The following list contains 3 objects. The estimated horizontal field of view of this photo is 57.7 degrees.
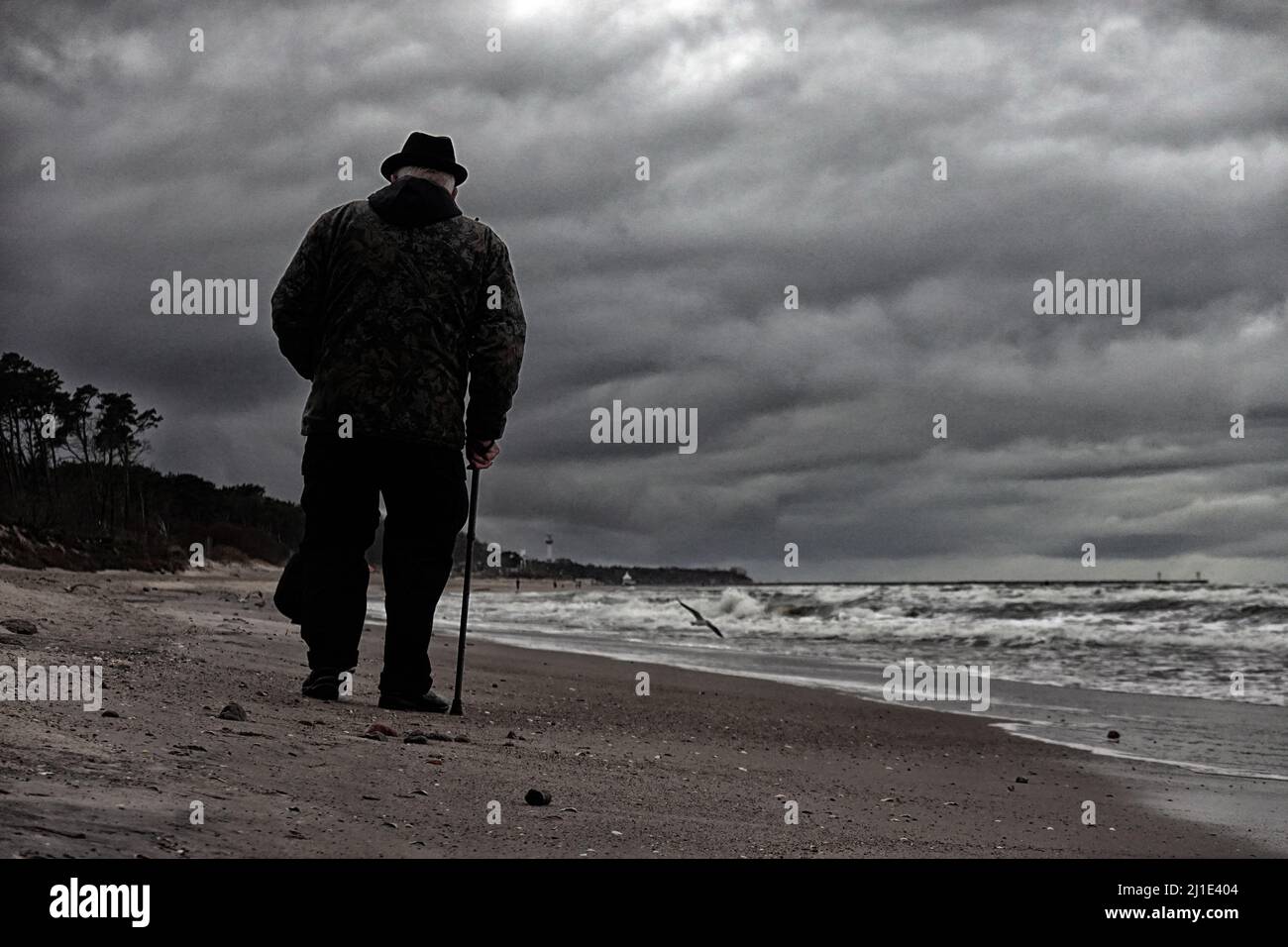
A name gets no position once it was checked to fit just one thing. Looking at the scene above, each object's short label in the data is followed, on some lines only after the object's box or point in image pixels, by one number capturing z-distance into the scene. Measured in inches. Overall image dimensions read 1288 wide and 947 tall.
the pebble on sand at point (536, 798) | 146.6
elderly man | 193.5
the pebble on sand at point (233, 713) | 167.6
